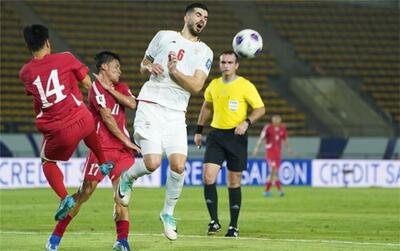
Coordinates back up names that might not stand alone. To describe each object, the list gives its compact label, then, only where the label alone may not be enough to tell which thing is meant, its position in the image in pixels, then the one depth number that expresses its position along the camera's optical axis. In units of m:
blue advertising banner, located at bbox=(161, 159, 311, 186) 33.28
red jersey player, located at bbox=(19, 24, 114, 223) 11.46
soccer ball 15.59
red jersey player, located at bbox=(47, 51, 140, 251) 12.58
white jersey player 12.31
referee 15.96
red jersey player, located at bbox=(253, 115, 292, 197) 29.92
